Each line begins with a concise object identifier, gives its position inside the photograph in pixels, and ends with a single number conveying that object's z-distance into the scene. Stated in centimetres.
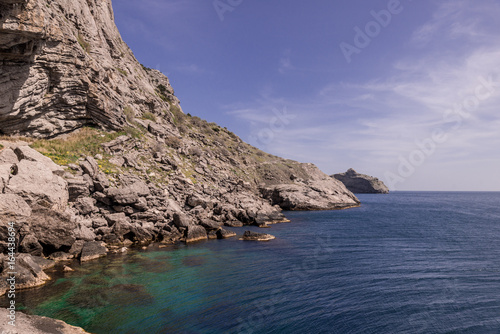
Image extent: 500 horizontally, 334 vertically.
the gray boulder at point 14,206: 2109
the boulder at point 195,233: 3710
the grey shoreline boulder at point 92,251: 2576
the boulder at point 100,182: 3368
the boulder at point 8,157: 2582
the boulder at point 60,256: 2475
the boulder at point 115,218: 3194
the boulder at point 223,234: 4031
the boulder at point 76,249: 2611
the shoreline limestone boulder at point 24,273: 1811
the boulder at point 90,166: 3456
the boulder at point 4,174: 2291
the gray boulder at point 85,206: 3041
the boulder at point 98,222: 3067
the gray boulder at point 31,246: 2252
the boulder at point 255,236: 3966
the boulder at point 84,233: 2802
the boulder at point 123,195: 3350
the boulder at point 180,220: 3872
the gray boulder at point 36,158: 2784
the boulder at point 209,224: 4306
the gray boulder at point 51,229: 2395
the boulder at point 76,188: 3034
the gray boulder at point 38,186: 2397
